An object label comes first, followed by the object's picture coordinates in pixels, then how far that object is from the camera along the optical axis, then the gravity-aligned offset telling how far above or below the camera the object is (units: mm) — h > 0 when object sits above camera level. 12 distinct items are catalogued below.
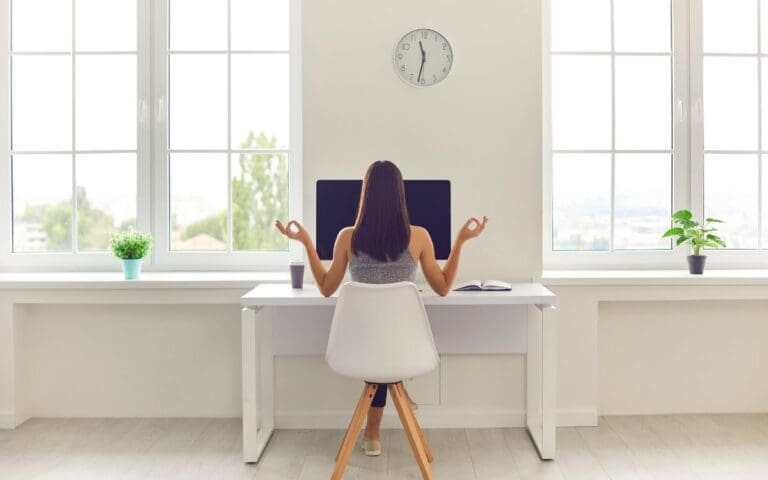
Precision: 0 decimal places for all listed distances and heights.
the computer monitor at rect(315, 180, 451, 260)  3029 +96
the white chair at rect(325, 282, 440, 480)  2422 -388
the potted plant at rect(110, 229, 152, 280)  3352 -115
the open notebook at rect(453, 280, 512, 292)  2895 -254
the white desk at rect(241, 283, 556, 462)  2812 -459
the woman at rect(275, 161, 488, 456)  2619 -68
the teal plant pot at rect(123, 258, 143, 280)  3350 -200
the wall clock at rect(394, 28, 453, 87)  3283 +825
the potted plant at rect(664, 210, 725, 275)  3387 -50
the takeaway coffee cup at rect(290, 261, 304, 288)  3074 -215
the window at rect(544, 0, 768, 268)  3658 +591
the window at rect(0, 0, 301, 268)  3617 +546
